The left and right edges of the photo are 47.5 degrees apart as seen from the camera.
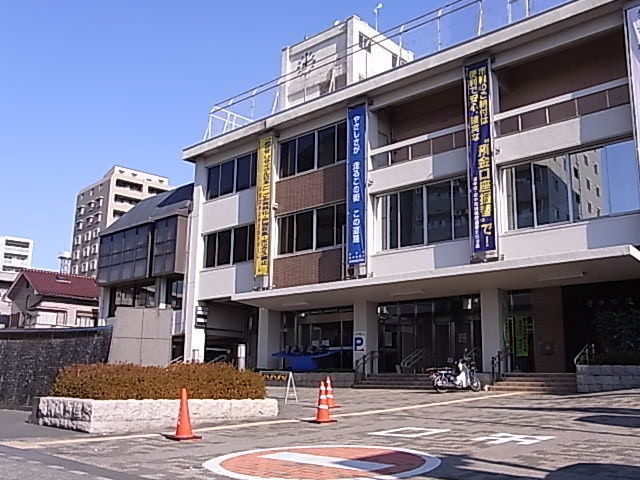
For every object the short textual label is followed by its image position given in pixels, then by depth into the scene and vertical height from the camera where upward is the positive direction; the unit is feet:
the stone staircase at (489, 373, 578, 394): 68.64 -1.07
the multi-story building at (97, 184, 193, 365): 111.14 +17.41
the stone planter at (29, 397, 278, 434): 40.63 -2.66
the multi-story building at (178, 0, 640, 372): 69.41 +17.95
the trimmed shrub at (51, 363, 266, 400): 42.91 -0.85
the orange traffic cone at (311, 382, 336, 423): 45.06 -2.53
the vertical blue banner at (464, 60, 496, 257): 73.56 +21.60
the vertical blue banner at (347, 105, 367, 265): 84.89 +21.77
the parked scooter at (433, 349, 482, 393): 71.97 -0.80
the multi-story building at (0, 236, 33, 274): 415.68 +66.04
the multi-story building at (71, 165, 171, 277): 317.42 +72.59
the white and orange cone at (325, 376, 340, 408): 47.28 -1.75
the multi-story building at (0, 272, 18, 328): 168.97 +15.42
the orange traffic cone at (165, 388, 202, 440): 37.06 -2.87
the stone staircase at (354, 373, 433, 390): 79.57 -1.22
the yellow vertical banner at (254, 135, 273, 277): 97.25 +21.92
